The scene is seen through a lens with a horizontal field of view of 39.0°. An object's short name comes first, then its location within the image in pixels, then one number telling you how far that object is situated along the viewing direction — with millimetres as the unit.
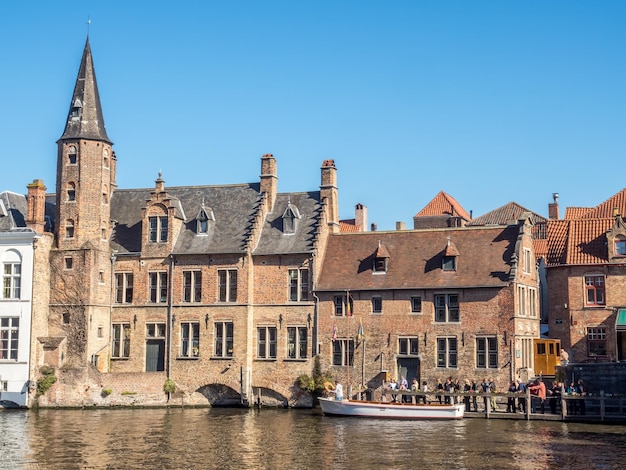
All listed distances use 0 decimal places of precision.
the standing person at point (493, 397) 48281
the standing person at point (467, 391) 48519
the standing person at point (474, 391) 48125
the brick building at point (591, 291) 56469
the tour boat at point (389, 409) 45781
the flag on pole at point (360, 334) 52462
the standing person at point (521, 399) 47066
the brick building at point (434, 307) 50500
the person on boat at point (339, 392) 47812
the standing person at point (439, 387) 48525
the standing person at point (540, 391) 46125
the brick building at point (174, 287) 53906
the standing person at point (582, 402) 45441
